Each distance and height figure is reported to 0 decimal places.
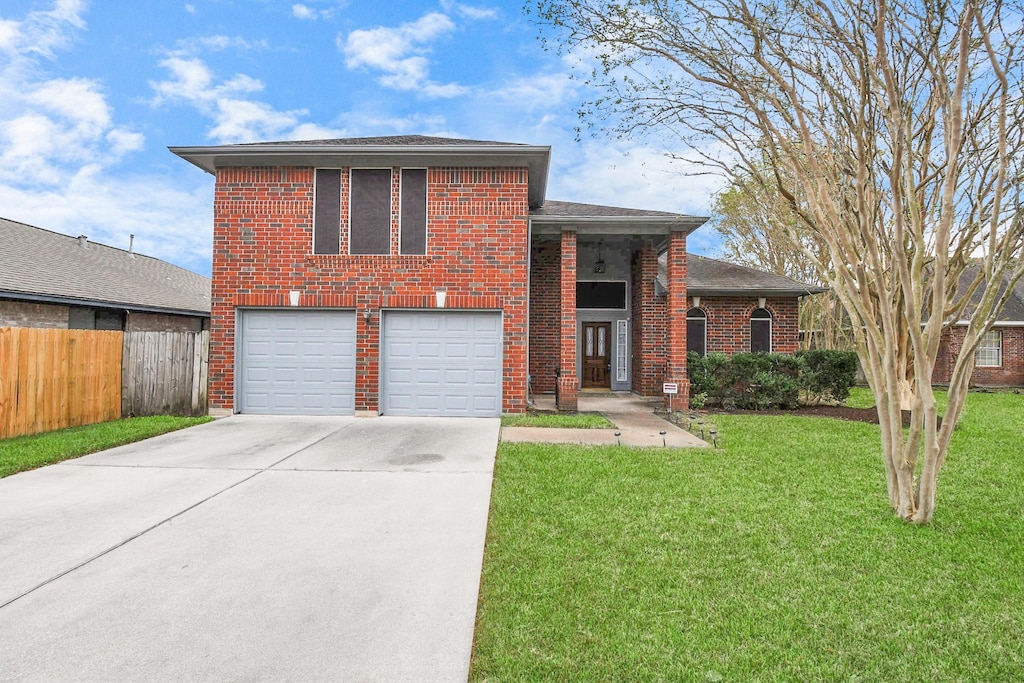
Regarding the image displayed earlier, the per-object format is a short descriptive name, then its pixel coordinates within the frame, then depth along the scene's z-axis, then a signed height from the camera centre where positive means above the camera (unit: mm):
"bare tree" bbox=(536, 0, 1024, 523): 4043 +2182
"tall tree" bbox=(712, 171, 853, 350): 19578 +3927
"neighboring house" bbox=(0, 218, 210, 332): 12367 +1696
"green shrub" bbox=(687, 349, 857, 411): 11695 -544
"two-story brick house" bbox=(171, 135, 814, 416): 9953 +1314
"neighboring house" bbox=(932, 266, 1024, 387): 20344 -54
